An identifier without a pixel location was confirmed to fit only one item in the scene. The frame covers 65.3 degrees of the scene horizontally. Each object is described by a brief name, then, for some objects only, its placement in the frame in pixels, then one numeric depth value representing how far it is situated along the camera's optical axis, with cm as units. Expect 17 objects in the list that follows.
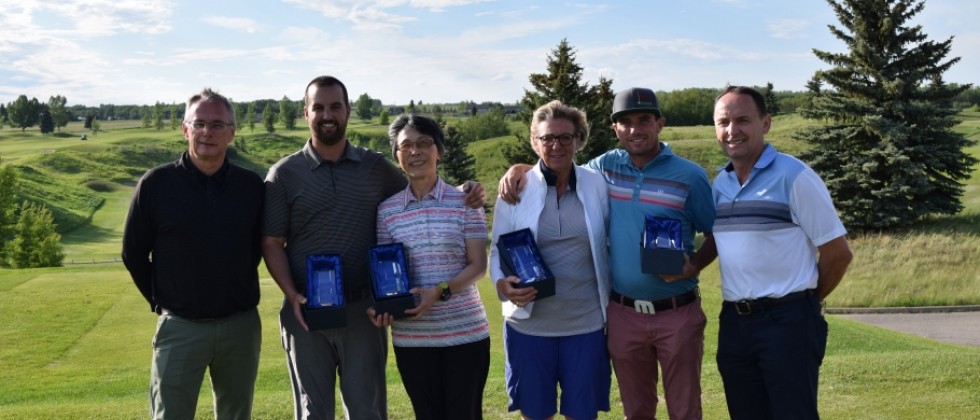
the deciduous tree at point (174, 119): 13698
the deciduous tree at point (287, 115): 13800
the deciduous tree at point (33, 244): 3662
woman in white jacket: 454
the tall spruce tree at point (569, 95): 3319
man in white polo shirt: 421
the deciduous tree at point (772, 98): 7257
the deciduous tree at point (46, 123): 13349
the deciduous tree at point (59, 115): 13825
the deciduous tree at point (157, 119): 13838
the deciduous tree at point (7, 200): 4062
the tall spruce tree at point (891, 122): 2822
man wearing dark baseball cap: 456
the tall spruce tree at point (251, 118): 12988
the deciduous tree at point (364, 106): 14912
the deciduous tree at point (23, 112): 13475
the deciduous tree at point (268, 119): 13025
